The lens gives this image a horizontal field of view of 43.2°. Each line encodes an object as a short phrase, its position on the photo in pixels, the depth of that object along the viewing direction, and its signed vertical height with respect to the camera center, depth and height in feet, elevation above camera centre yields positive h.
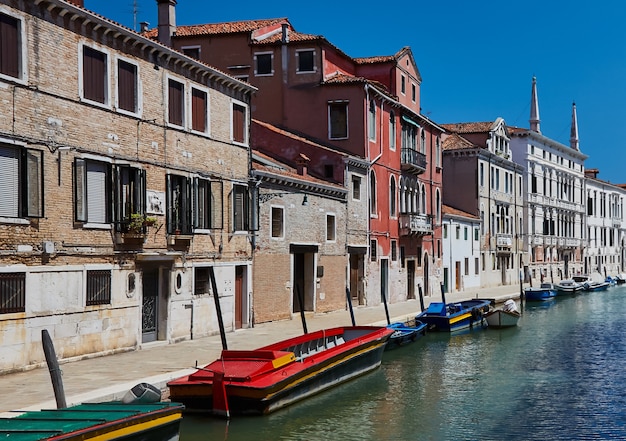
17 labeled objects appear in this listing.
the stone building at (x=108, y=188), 46.47 +4.51
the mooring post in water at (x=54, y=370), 34.73 -5.25
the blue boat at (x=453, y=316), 84.17 -7.41
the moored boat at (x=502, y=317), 90.74 -8.03
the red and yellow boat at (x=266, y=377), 41.98 -7.14
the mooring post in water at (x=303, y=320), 62.90 -5.64
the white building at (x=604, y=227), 236.22 +6.12
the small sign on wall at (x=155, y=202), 58.23 +3.73
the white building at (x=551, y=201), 184.44 +11.85
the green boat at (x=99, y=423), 28.25 -6.50
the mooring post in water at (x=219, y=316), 51.06 -4.20
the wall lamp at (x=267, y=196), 75.06 +5.28
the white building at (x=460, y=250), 136.36 -0.28
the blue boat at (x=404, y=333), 71.97 -8.04
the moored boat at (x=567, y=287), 158.81 -8.06
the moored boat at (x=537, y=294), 139.95 -8.38
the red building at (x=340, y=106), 100.68 +18.86
